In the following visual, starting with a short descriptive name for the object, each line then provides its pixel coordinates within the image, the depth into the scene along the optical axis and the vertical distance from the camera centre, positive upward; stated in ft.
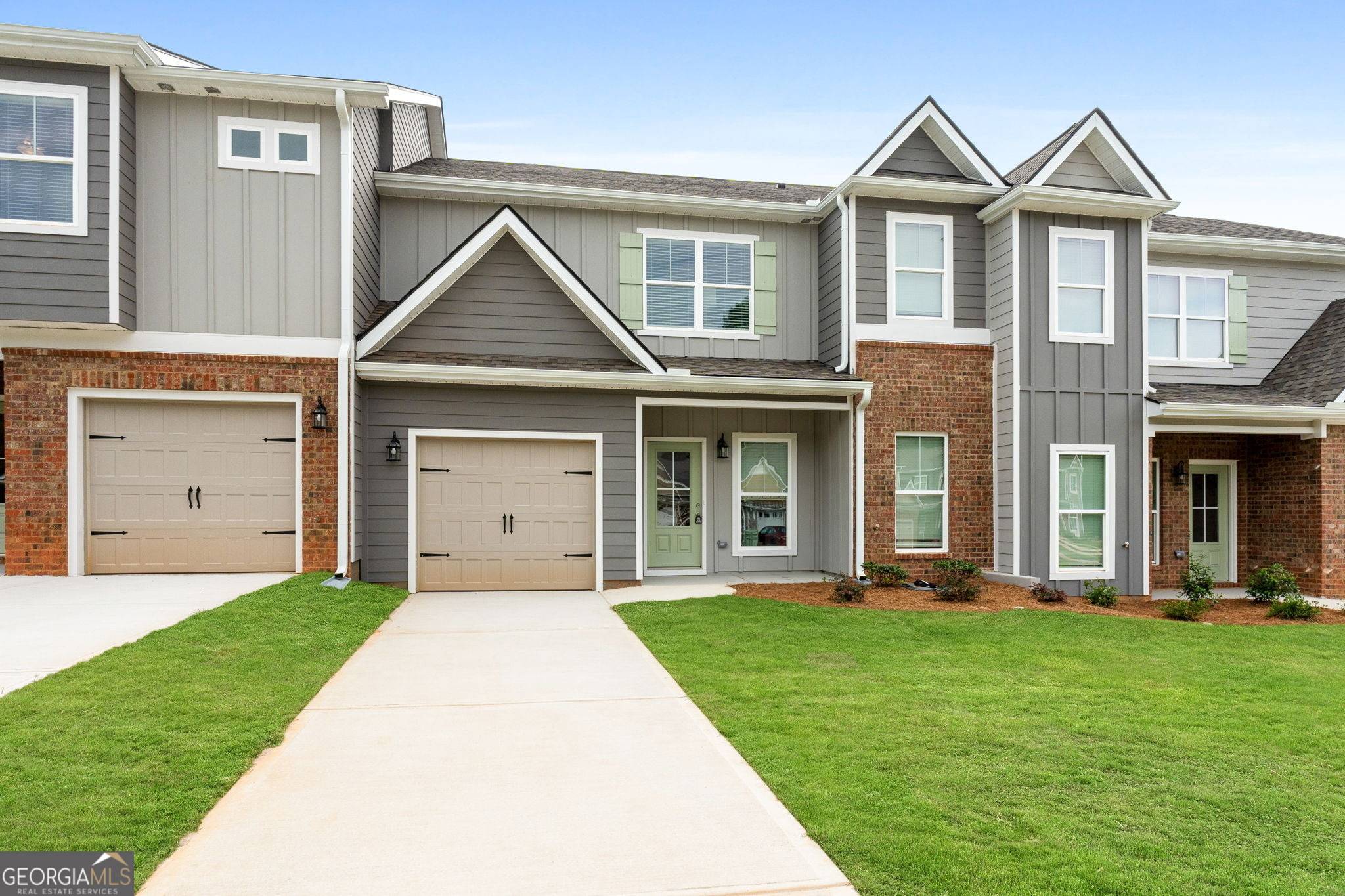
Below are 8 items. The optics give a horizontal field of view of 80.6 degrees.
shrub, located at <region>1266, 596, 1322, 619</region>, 33.06 -6.19
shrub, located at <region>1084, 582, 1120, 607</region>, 35.06 -5.99
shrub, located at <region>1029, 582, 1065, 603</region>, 33.65 -5.71
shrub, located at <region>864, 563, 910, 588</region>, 36.37 -5.23
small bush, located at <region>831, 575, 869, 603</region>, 32.63 -5.39
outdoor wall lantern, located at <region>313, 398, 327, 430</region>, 31.58 +1.75
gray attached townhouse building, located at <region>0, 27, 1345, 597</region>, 31.09 +4.82
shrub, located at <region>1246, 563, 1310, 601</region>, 35.60 -5.57
